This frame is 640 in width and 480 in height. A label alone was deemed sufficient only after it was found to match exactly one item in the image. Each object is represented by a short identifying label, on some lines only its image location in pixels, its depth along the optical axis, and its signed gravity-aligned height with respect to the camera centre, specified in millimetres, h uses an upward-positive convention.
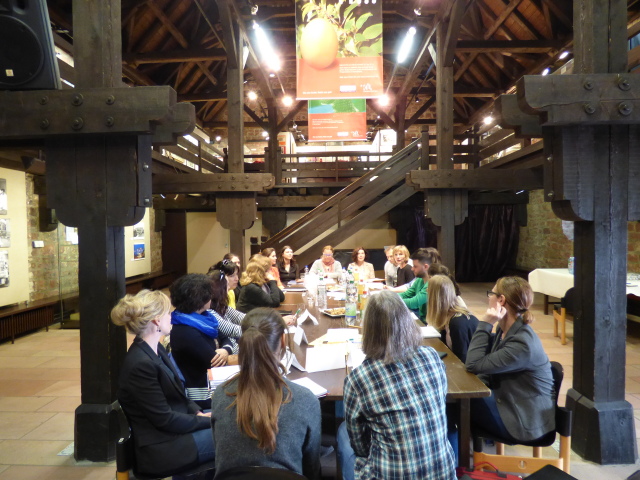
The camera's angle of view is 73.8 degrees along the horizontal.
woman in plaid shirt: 1553 -627
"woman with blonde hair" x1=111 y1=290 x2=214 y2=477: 1923 -776
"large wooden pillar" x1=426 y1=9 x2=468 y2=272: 6344 +1235
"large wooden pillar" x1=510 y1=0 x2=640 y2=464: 2713 +149
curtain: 12125 -283
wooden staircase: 7814 +511
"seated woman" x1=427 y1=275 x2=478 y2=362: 2852 -569
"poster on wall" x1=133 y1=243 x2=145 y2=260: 10184 -366
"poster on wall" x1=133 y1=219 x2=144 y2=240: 10232 +125
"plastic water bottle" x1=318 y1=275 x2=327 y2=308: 4198 -611
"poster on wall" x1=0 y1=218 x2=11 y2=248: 6102 +62
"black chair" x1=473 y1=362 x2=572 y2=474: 2150 -1149
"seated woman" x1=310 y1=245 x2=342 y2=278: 6484 -471
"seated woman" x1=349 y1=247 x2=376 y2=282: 6153 -479
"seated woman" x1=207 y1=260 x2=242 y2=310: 3885 -333
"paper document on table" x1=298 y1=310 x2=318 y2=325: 3422 -679
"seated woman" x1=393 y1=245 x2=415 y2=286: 5496 -423
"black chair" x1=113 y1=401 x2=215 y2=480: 1923 -1048
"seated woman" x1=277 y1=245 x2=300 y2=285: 7016 -556
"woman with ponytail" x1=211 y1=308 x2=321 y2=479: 1465 -645
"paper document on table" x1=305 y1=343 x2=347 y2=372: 2359 -699
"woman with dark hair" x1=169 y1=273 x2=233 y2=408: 2463 -573
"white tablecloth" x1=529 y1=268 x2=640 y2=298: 6238 -750
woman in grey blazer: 2188 -724
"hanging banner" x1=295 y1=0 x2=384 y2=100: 5992 +2693
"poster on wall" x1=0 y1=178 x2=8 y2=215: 6070 +577
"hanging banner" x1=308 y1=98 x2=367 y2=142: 8055 +2226
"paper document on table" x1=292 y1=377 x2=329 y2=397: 2027 -744
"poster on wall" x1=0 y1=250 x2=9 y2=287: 6059 -442
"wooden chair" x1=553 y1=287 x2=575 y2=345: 5547 -1070
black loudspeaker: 2375 +1101
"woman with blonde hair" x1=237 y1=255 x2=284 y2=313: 4035 -491
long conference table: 2045 -757
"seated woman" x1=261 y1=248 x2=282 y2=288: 5866 -294
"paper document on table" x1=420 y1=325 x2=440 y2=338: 2977 -702
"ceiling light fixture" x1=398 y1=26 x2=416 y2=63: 6670 +3201
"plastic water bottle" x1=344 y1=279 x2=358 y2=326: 3330 -577
